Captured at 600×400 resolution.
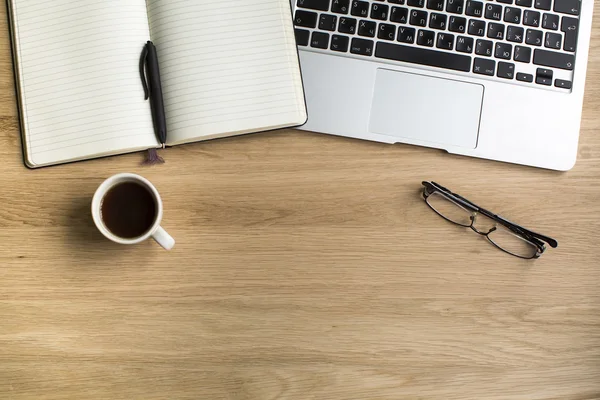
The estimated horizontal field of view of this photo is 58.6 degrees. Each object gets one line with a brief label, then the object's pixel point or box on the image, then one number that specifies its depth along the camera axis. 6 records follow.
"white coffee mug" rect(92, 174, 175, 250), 0.67
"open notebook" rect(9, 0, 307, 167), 0.69
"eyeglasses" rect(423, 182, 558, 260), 0.75
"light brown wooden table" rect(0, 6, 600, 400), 0.71
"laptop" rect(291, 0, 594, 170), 0.75
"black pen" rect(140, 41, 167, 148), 0.69
